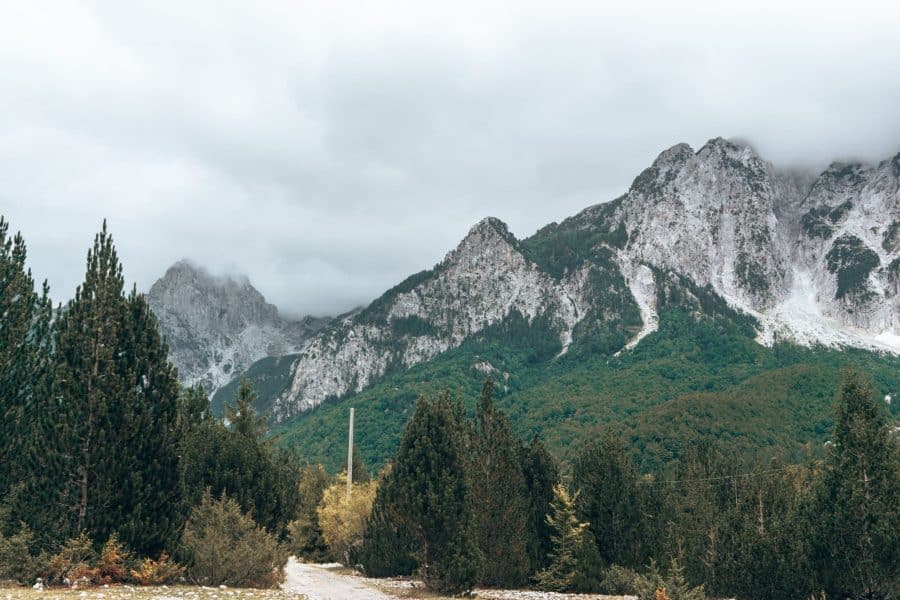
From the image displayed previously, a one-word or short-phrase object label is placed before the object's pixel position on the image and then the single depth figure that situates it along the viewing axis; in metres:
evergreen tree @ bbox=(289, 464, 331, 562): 59.56
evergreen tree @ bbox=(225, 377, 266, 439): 43.44
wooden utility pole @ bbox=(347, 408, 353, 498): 53.53
